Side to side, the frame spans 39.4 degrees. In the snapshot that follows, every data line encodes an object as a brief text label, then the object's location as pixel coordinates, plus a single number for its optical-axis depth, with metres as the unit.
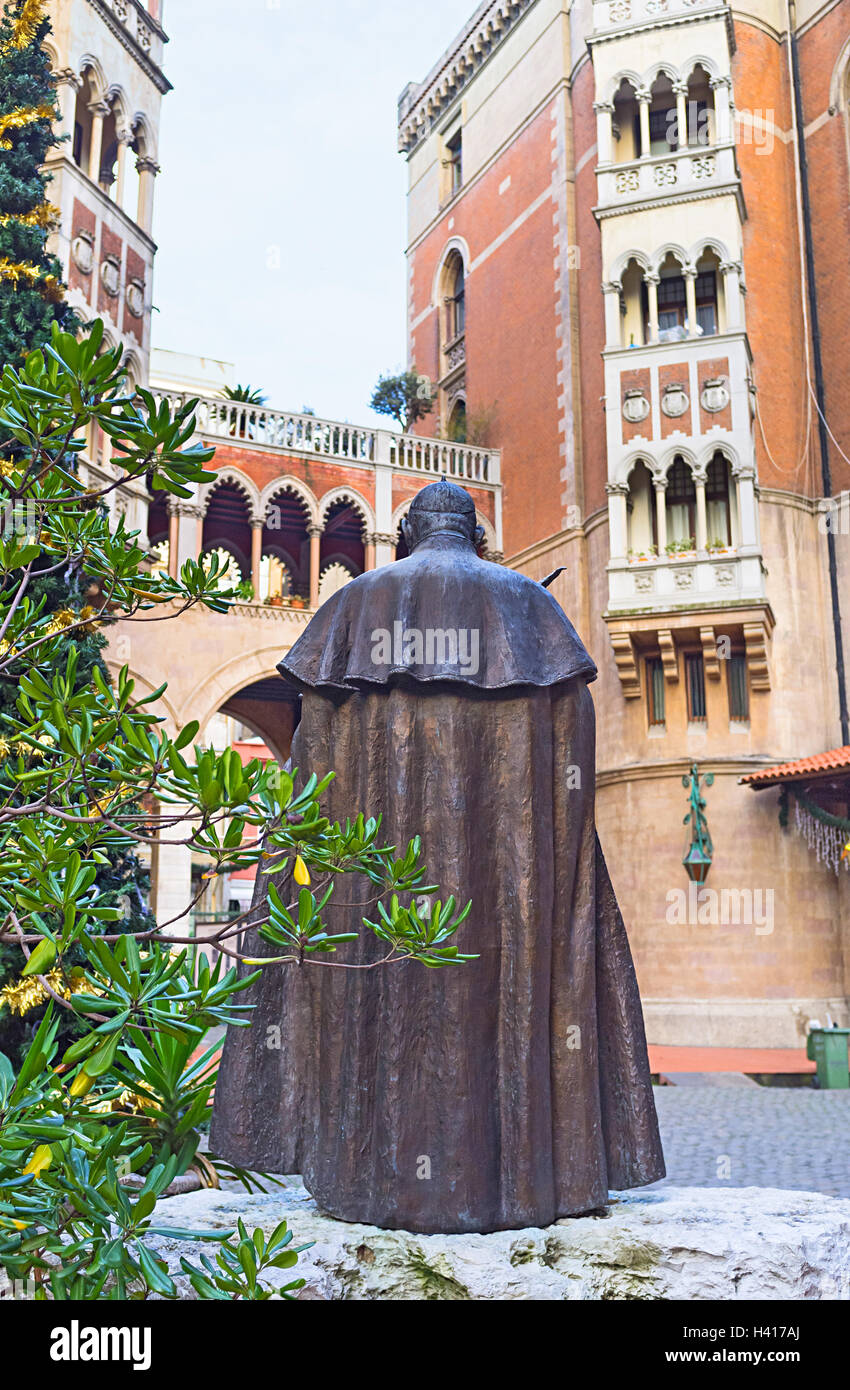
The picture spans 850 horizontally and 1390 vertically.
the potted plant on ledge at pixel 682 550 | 19.98
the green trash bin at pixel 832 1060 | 14.62
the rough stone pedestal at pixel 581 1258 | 3.23
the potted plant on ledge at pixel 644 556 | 20.28
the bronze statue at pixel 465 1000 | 3.58
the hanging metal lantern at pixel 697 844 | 19.39
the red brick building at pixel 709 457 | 19.42
